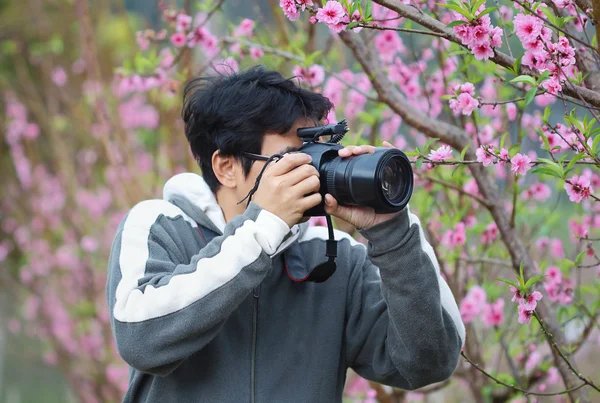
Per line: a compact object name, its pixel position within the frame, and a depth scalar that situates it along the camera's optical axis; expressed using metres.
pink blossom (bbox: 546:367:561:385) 4.80
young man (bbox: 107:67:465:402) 4.17
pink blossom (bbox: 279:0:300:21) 4.22
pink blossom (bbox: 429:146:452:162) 4.32
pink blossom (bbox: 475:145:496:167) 4.26
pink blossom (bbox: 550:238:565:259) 5.18
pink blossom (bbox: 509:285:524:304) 4.25
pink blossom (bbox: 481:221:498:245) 4.86
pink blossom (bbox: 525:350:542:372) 4.85
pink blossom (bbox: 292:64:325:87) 4.78
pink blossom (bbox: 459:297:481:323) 4.81
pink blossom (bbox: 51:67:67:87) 9.20
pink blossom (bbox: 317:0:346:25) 4.20
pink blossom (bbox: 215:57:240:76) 4.46
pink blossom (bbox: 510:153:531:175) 4.21
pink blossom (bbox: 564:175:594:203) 4.20
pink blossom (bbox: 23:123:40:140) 9.88
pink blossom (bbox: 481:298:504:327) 4.85
